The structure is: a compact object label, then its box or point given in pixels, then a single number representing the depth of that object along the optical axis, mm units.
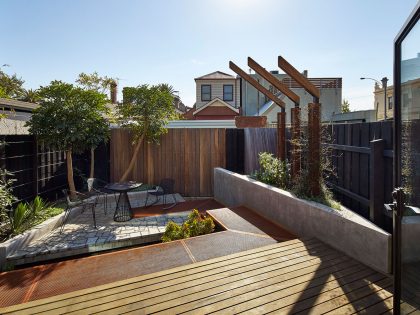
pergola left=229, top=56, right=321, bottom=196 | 4602
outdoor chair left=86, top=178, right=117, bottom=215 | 6590
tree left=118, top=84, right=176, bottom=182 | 7727
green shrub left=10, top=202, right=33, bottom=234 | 4654
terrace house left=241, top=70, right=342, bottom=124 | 19406
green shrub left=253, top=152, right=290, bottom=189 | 5684
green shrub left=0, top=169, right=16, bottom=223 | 4410
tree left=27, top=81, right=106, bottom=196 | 6129
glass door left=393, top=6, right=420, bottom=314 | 1891
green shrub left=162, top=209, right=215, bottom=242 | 4773
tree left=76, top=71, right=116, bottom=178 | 6711
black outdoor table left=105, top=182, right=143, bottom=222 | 6014
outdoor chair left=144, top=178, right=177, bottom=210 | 7098
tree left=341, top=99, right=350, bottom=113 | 36931
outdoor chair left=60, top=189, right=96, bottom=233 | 5361
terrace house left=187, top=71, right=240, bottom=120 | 21625
